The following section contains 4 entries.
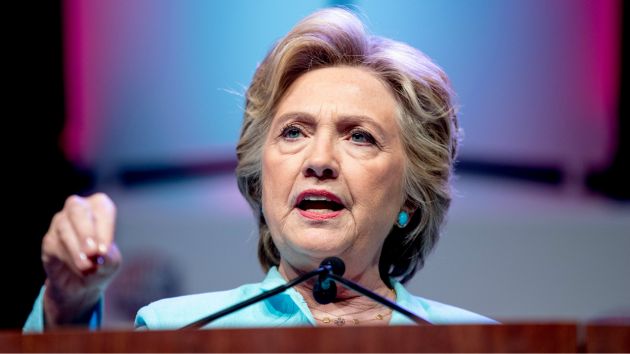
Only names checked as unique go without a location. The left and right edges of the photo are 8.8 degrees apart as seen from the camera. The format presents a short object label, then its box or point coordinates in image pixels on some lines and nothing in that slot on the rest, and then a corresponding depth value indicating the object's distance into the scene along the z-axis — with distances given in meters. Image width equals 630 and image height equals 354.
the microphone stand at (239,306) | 3.37
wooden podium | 3.25
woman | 3.58
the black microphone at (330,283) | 3.42
